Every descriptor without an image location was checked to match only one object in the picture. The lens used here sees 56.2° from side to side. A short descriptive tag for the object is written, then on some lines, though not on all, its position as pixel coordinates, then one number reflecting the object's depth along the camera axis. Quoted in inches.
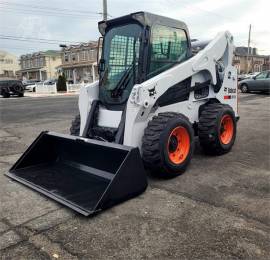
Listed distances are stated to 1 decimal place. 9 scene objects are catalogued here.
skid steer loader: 127.3
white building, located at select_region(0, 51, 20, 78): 2460.8
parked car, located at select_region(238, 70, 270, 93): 587.1
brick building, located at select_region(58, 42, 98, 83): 1677.5
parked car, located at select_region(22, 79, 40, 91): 1078.4
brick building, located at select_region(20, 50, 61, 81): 2234.4
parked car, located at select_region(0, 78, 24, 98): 720.4
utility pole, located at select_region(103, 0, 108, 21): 744.1
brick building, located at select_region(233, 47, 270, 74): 2335.6
